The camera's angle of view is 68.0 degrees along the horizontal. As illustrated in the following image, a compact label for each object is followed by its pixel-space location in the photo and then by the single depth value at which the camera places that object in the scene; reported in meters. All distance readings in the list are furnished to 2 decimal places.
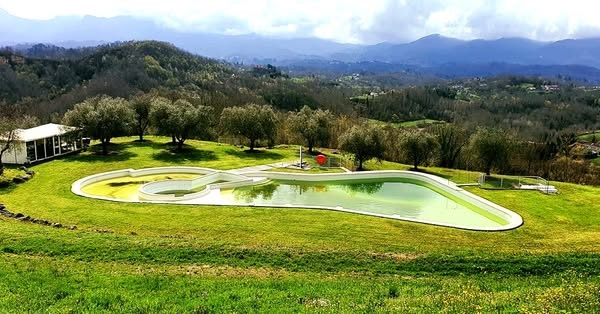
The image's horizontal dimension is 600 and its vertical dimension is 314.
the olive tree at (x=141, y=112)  52.38
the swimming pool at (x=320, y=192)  27.84
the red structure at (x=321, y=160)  43.28
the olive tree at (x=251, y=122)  49.25
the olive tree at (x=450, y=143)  57.41
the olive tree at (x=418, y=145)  42.03
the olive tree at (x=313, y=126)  49.59
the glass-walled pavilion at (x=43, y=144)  37.72
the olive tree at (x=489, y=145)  38.78
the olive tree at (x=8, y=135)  34.14
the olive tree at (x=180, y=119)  47.03
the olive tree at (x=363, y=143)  41.12
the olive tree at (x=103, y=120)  42.84
